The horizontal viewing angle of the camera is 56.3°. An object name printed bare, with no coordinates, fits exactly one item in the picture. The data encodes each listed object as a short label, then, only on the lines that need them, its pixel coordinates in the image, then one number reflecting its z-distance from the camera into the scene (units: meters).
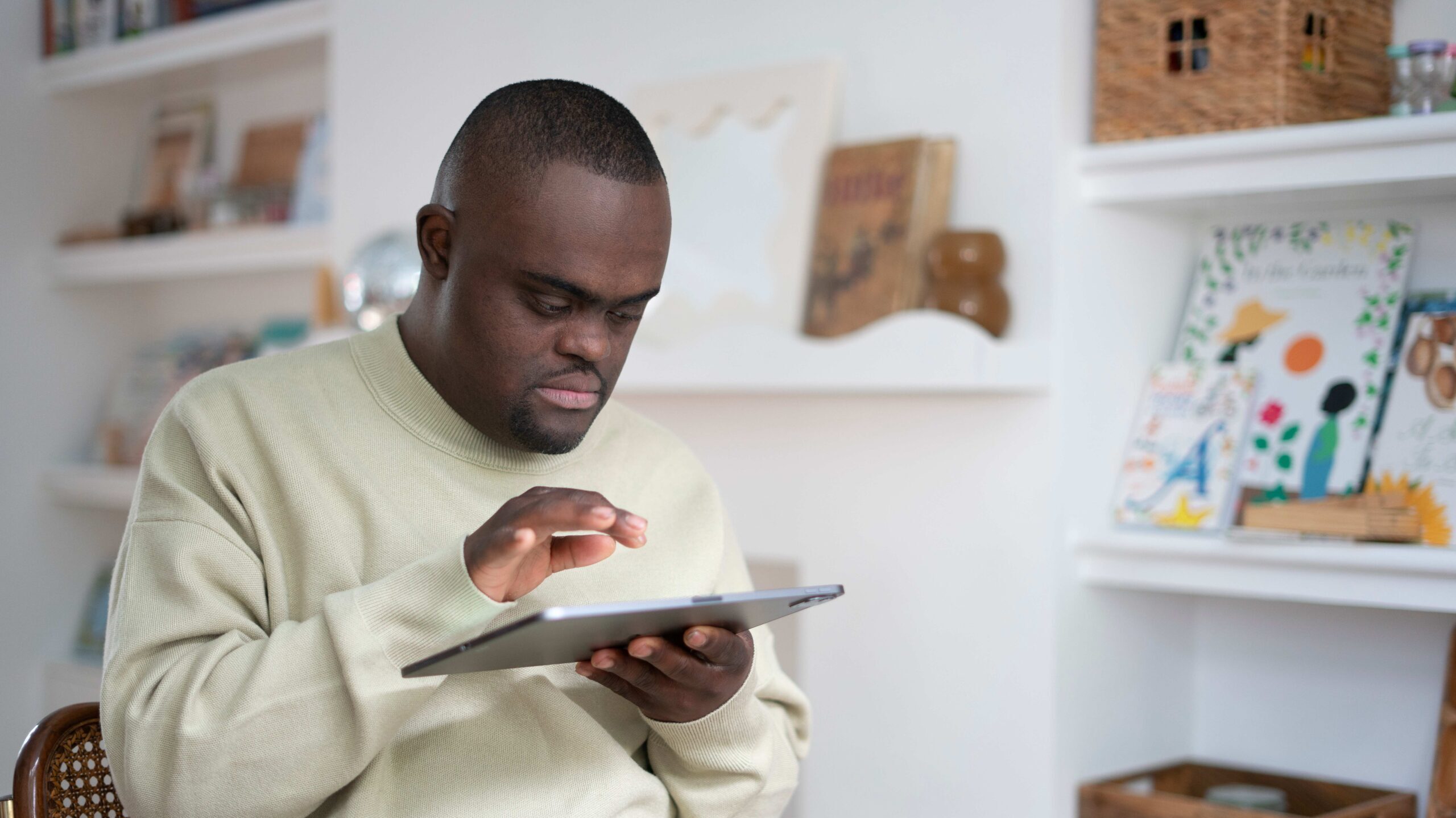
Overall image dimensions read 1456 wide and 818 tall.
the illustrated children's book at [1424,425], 1.54
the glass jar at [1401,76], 1.52
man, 0.95
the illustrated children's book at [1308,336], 1.66
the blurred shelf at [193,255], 2.74
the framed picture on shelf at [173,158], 3.20
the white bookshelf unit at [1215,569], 1.55
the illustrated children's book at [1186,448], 1.69
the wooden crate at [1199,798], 1.64
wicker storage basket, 1.59
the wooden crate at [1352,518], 1.51
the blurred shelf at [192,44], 2.66
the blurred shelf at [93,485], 2.91
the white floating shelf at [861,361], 1.67
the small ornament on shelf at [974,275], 1.69
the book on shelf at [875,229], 1.78
